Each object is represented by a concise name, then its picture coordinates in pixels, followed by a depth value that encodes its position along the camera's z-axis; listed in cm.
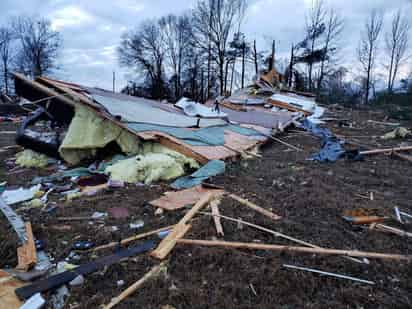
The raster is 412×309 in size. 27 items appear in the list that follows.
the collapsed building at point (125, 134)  484
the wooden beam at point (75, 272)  188
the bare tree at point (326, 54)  2417
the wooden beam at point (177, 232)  230
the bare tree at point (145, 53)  2900
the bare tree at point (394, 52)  2206
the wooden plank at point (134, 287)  177
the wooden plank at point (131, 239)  248
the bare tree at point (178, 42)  2816
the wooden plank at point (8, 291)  178
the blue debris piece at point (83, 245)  248
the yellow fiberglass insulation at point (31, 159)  550
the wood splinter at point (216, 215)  264
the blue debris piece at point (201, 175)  419
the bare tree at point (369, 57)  2288
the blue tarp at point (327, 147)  560
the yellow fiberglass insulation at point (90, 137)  545
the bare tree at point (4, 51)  2692
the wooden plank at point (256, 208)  300
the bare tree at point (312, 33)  2439
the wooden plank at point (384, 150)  584
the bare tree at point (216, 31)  2634
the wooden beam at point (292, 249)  224
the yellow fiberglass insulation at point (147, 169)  445
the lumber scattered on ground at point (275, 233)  239
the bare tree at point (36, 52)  2736
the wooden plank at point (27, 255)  215
